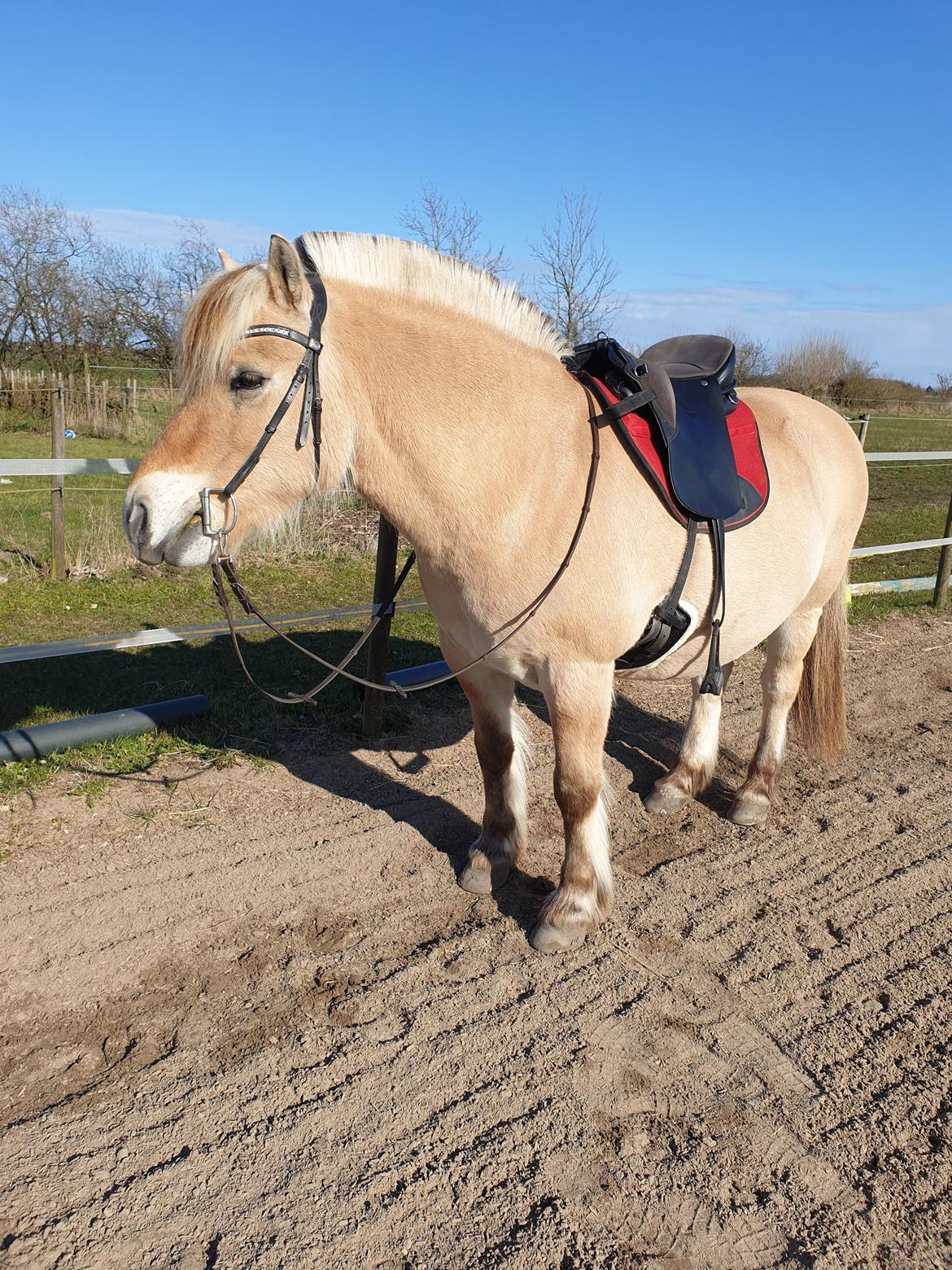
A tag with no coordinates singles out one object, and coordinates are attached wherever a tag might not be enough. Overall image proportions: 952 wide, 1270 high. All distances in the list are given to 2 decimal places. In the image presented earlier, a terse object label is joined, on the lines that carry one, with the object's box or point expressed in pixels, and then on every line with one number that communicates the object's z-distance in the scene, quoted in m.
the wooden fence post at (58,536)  7.29
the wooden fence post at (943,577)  7.68
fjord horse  2.26
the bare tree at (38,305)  23.17
